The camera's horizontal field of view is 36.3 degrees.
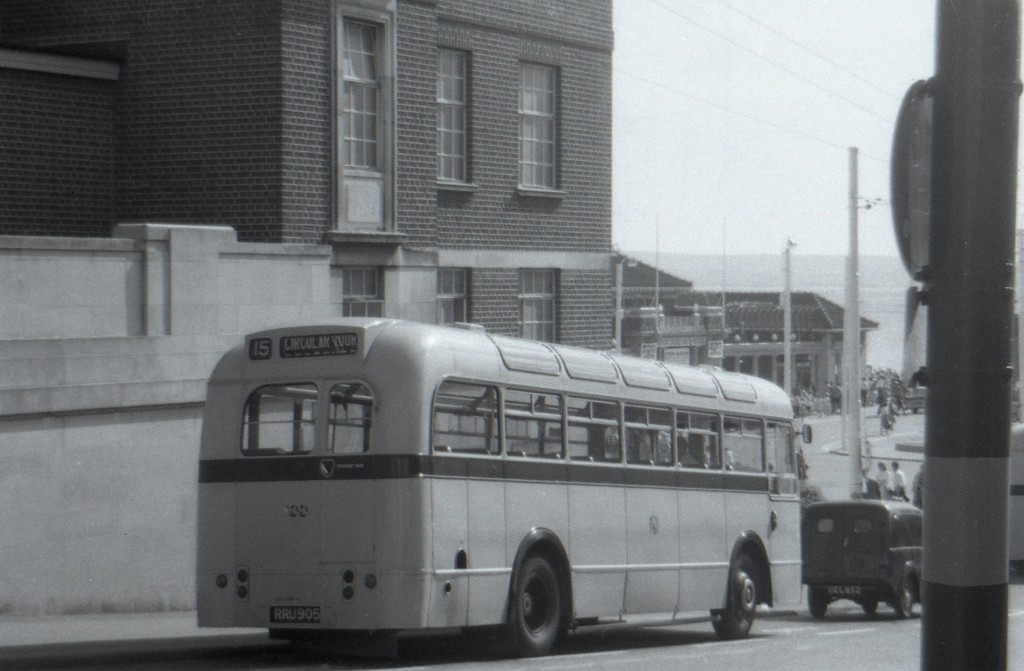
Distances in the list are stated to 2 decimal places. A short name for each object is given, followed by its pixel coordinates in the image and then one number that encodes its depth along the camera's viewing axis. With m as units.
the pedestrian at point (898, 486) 37.81
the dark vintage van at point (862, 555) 24.48
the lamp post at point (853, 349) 35.25
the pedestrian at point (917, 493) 36.41
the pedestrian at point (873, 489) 36.62
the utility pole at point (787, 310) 58.20
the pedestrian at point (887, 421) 85.56
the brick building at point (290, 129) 21.56
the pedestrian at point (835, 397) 95.12
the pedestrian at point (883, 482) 37.56
